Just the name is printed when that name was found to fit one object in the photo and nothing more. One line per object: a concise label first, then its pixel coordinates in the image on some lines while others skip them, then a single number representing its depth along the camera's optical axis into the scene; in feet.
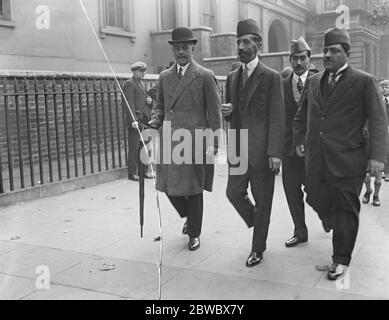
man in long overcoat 17.06
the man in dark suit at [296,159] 17.69
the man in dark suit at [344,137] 14.01
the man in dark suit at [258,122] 15.55
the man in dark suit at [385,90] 28.53
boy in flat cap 30.66
